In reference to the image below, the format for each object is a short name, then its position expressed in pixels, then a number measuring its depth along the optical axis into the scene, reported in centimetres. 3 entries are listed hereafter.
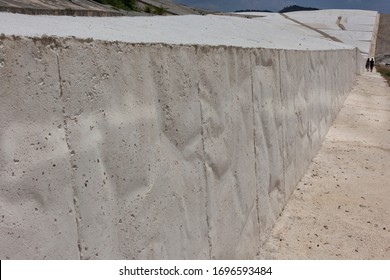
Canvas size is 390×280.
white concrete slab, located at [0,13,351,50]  236
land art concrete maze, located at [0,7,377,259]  201
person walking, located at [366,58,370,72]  3525
